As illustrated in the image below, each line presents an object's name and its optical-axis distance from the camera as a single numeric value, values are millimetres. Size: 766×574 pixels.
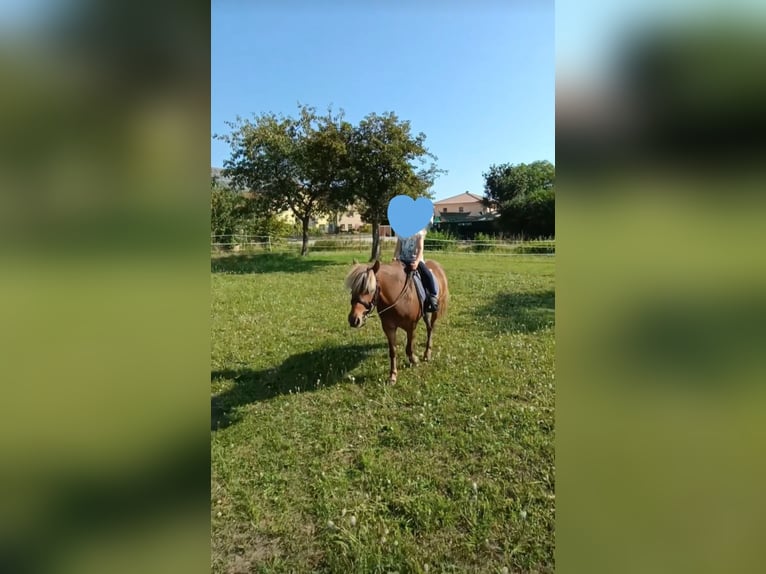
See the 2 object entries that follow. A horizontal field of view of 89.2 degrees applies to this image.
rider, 4094
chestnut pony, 4090
